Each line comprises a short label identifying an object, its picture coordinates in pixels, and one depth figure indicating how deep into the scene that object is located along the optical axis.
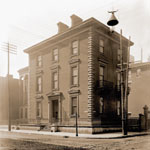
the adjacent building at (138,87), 24.58
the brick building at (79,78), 18.80
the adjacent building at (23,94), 33.47
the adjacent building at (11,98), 34.56
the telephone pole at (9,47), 21.78
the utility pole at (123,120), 15.12
